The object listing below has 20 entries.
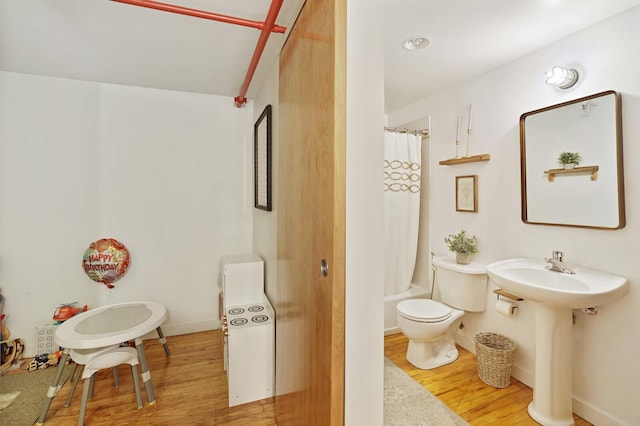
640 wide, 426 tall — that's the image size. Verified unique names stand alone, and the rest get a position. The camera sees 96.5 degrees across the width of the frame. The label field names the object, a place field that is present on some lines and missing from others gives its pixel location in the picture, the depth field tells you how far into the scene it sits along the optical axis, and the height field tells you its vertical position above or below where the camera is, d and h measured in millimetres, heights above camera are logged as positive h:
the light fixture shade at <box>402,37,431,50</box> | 1859 +1142
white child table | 1662 -709
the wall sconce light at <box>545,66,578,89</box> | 1781 +858
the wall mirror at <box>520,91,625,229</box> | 1622 +307
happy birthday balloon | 2465 -394
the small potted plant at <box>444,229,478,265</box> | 2408 -283
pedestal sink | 1553 -705
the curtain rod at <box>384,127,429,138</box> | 2879 +843
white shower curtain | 2861 +72
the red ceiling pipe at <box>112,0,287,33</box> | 1380 +1025
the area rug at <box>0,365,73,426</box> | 1709 -1200
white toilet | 2197 -790
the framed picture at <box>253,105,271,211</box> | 2129 +460
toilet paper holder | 2049 -594
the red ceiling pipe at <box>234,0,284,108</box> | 1344 +997
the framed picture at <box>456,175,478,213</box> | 2443 +179
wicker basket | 1995 -1055
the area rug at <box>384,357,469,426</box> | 1724 -1245
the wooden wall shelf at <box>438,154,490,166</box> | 2322 +466
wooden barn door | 942 -15
